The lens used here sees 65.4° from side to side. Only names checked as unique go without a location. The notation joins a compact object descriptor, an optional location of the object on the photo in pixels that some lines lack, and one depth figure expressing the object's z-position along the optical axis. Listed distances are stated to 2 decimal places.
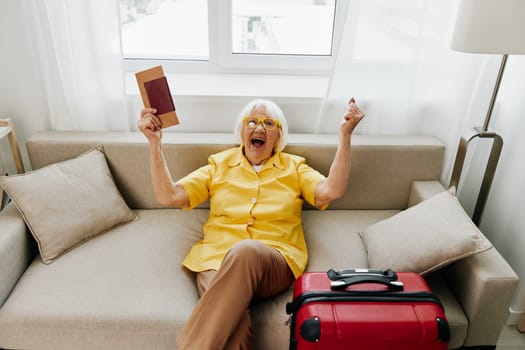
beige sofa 1.39
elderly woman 1.33
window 2.25
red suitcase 1.21
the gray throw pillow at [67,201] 1.60
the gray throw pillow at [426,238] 1.40
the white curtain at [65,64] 1.79
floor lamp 1.37
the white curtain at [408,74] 1.81
